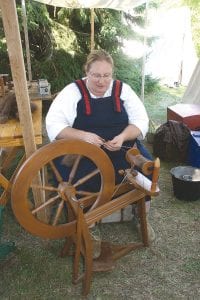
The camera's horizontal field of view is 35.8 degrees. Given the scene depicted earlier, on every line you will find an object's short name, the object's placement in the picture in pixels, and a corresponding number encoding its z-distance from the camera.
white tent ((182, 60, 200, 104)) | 5.42
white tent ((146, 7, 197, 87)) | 8.94
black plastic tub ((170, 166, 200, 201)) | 3.03
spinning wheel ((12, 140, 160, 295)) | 1.76
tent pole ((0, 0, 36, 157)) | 1.73
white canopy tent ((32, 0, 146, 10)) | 4.55
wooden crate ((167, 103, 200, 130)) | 4.29
